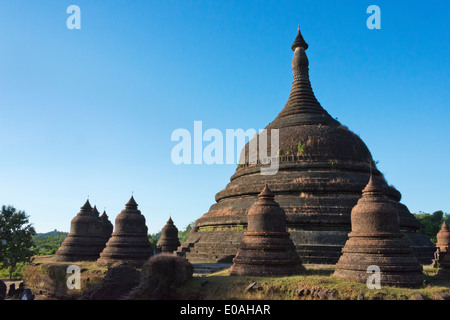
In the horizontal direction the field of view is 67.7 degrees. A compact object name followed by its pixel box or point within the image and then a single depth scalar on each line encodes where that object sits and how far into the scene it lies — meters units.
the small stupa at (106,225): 30.98
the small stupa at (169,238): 31.81
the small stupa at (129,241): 19.55
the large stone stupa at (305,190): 19.86
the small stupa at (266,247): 14.42
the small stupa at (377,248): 12.71
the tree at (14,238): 27.81
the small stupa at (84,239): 23.45
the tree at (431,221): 40.94
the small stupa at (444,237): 26.65
